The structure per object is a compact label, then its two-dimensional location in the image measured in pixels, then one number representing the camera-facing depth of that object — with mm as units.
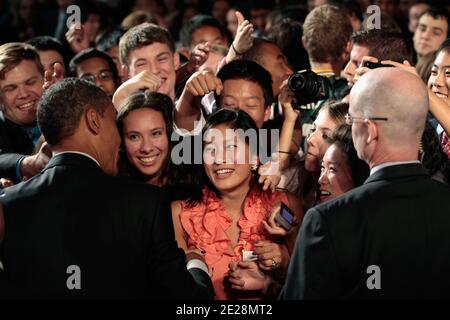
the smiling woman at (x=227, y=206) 3193
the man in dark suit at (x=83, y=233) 2555
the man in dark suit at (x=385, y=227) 2320
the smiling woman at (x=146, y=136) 3512
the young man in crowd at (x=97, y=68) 4832
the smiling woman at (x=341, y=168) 3039
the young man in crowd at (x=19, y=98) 3998
